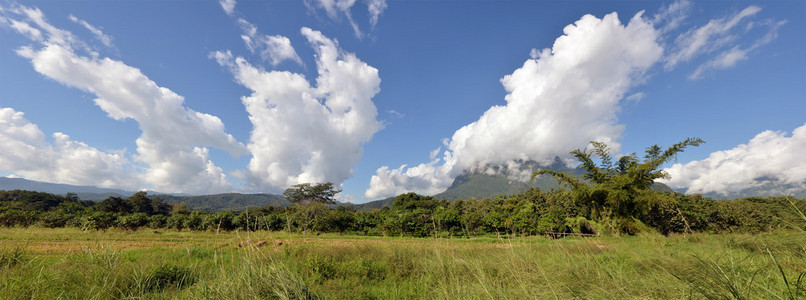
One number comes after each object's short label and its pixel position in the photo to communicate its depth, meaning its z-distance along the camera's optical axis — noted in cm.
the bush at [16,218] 2182
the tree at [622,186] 1390
